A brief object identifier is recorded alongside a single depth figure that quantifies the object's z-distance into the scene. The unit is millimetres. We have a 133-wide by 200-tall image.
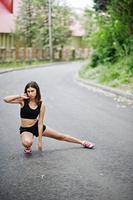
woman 6703
